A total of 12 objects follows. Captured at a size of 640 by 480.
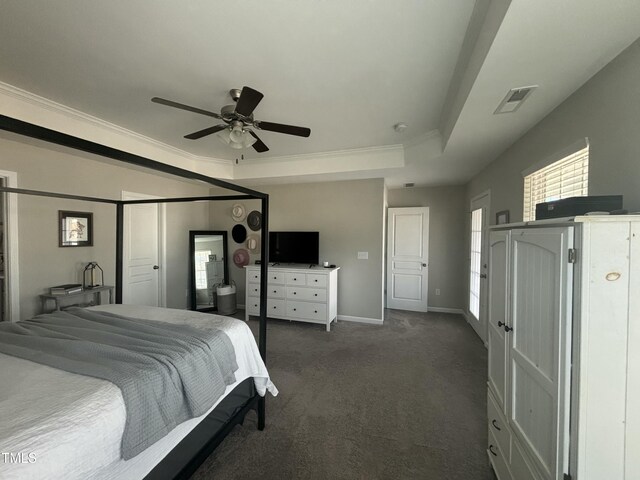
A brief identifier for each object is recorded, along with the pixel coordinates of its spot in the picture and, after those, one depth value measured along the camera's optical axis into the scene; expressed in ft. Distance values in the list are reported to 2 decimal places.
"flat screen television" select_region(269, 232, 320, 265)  13.88
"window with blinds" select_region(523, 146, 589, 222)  5.29
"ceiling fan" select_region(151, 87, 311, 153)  5.93
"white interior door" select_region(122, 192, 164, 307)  11.73
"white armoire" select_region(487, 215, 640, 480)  2.75
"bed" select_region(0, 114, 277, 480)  2.68
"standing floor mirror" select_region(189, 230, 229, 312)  14.96
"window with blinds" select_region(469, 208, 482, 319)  12.48
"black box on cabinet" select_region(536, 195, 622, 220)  3.52
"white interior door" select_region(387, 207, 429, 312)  15.80
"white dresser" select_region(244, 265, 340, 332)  12.73
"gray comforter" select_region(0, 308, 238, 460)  3.59
